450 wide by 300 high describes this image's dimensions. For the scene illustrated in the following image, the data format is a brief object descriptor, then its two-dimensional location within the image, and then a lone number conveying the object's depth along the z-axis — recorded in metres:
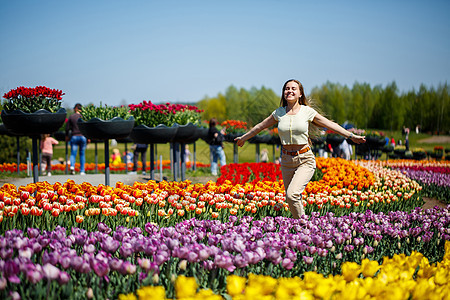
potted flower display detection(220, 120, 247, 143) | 13.72
